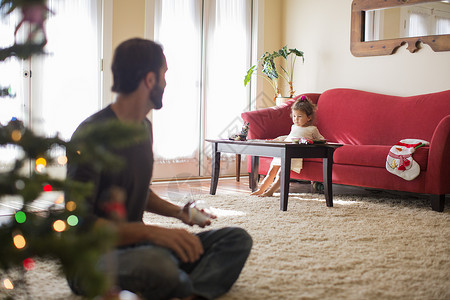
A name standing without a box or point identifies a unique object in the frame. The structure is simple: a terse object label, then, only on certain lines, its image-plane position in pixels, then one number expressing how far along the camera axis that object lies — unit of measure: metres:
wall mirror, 4.75
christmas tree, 0.78
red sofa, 3.86
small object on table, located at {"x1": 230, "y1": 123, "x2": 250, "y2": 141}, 4.30
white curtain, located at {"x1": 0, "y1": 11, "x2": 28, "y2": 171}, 4.26
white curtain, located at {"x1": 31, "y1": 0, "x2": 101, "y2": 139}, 4.56
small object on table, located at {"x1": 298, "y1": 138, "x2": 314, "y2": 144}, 3.85
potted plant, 5.68
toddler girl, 4.46
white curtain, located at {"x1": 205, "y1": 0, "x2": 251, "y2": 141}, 5.79
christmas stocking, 3.91
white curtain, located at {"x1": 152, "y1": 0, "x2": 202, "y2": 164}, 5.38
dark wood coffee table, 3.72
